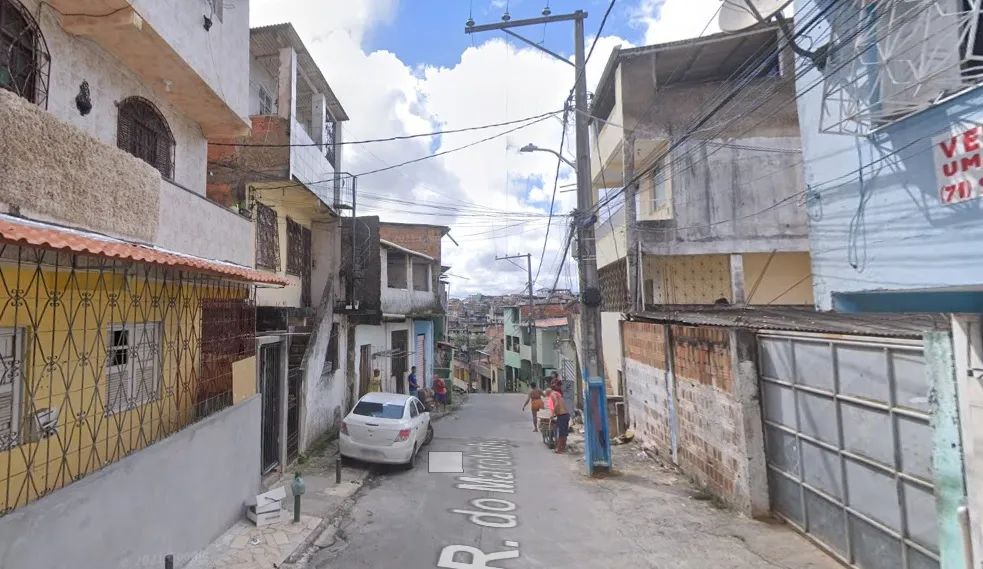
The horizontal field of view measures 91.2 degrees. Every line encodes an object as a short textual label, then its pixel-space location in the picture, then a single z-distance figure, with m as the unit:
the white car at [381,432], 9.13
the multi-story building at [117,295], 3.71
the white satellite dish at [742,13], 5.65
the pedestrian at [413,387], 16.58
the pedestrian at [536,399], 13.05
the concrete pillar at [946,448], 3.69
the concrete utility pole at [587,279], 9.00
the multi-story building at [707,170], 13.40
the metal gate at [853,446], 4.22
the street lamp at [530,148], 11.45
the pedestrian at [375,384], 14.45
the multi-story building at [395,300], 12.88
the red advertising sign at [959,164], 4.68
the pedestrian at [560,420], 11.08
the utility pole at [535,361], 31.11
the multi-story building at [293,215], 9.13
